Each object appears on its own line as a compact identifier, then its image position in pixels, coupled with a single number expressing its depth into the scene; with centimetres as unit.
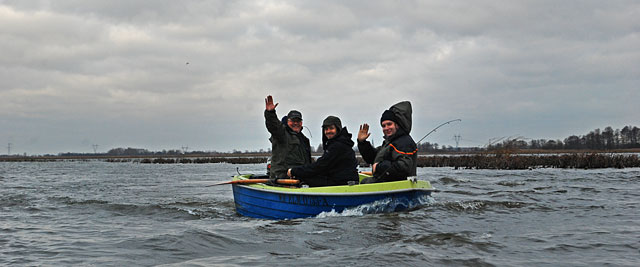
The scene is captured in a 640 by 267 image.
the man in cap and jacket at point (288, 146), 938
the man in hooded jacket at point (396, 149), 805
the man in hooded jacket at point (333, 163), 847
